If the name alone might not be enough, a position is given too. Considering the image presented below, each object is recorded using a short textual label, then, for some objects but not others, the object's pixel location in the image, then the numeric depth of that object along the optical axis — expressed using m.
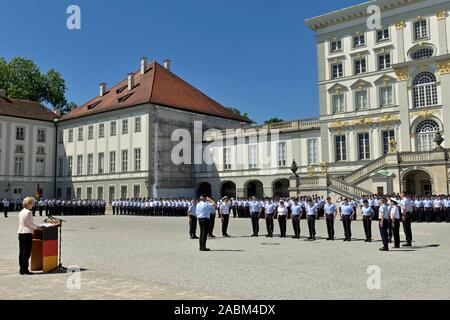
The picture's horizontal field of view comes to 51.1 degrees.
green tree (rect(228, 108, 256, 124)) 81.12
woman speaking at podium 10.80
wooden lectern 10.97
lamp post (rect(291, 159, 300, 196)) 37.66
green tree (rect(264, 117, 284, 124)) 83.75
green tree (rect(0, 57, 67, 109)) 67.31
